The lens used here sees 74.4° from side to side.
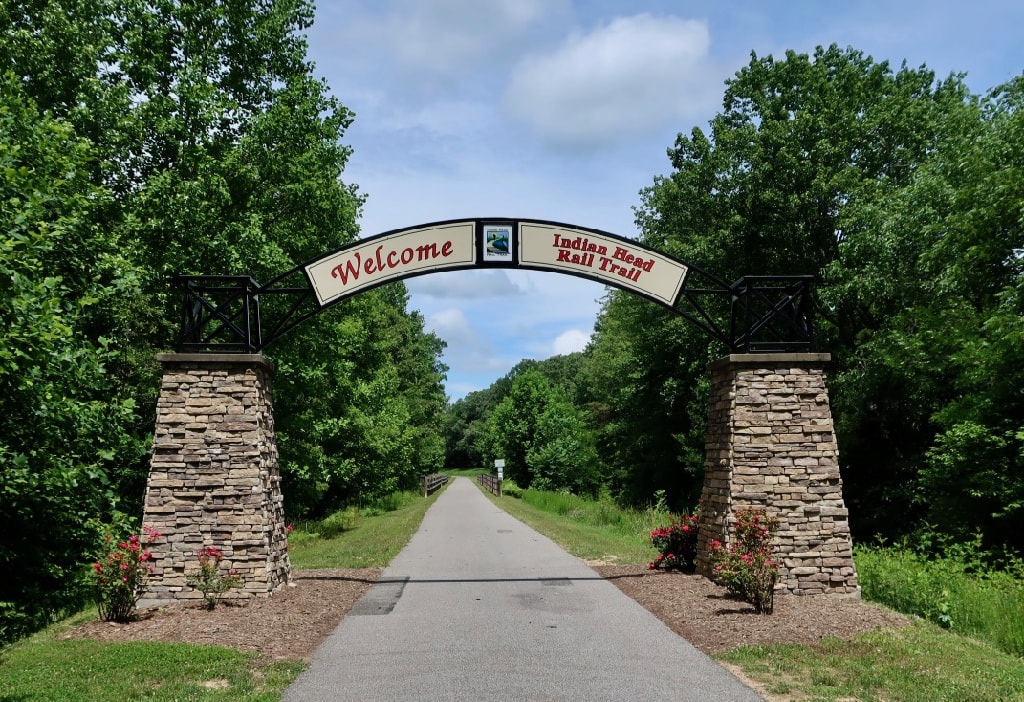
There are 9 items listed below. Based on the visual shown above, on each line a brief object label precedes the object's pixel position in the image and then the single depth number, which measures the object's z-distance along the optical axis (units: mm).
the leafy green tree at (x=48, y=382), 8469
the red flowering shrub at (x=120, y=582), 7973
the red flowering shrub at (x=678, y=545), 11422
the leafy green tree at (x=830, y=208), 18391
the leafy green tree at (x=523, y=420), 50156
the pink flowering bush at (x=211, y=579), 8750
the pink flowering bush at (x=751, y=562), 8242
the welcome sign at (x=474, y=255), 10148
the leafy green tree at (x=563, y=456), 40594
